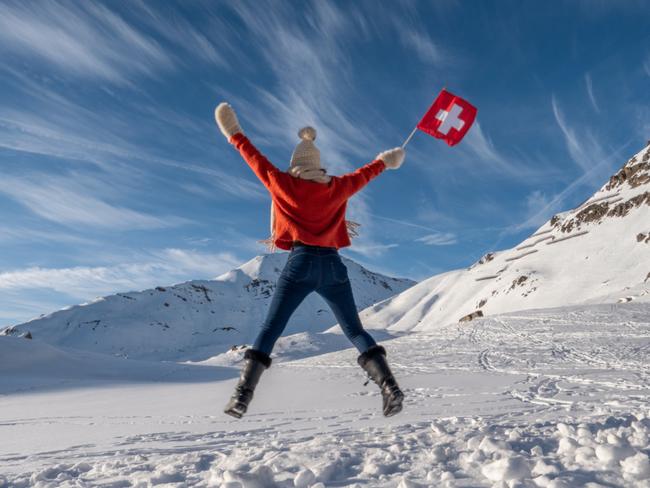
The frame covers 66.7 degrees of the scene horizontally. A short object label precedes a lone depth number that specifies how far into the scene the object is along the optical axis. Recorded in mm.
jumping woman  3309
